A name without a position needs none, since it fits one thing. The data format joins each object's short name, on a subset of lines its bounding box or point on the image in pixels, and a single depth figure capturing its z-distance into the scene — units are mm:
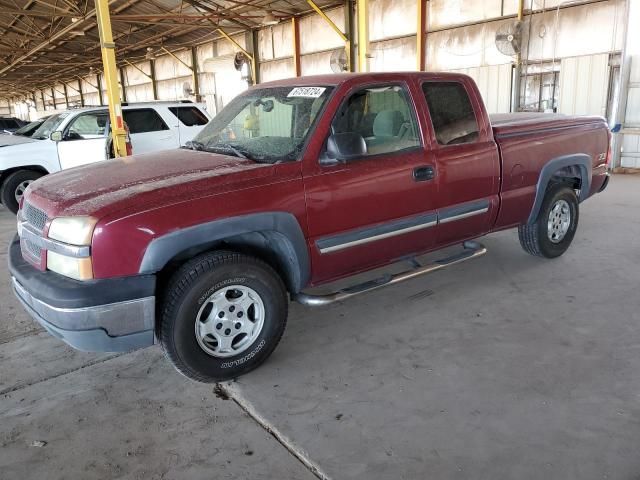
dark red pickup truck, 2629
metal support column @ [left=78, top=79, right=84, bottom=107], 40250
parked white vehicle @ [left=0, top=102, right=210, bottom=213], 8414
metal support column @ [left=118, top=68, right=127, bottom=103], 31409
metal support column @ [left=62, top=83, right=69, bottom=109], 42303
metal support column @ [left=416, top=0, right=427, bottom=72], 13750
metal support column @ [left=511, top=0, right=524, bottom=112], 12008
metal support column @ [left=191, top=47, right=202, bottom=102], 23353
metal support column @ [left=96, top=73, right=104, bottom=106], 36381
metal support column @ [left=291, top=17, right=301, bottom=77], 17672
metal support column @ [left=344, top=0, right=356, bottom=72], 15352
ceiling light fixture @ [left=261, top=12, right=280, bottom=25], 16188
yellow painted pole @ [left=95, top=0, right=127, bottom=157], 8062
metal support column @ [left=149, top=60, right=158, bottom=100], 27531
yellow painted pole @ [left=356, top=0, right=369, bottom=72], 8574
